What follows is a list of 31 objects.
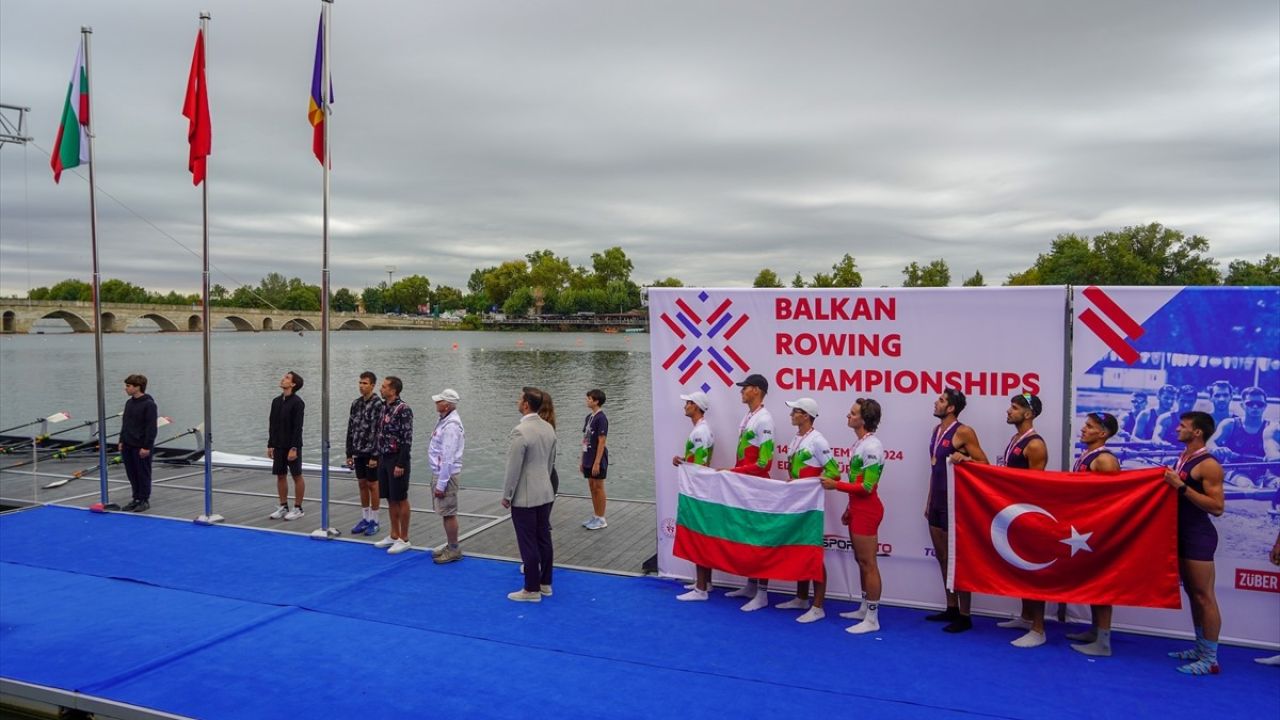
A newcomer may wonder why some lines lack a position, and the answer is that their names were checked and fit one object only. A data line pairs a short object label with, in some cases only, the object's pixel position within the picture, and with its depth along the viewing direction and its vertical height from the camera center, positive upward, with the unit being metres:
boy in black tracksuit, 11.09 -1.57
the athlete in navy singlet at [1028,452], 6.24 -0.96
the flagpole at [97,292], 11.02 +0.59
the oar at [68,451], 15.29 -2.42
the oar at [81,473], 12.91 -2.55
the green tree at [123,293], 132.38 +7.55
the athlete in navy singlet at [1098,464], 5.98 -1.03
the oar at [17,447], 15.72 -2.52
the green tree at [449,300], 170.38 +7.85
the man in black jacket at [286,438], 10.49 -1.45
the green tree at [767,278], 101.06 +7.87
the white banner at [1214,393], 6.07 -0.44
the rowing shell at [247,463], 14.69 -2.62
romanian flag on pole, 9.73 +2.96
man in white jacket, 8.36 -1.44
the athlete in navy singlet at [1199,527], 5.61 -1.44
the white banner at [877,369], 6.74 -0.30
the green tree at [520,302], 134.50 +5.94
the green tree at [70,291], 134.50 +7.49
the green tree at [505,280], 142.12 +10.47
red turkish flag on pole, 10.41 +2.99
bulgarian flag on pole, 11.08 +3.09
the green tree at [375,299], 171.75 +8.05
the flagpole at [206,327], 10.32 +0.09
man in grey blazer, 7.40 -1.59
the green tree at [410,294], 170.38 +9.17
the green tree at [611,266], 140.50 +12.97
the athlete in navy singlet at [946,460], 6.46 -1.06
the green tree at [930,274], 89.94 +7.61
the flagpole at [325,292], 9.59 +0.54
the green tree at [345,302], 162.50 +7.22
